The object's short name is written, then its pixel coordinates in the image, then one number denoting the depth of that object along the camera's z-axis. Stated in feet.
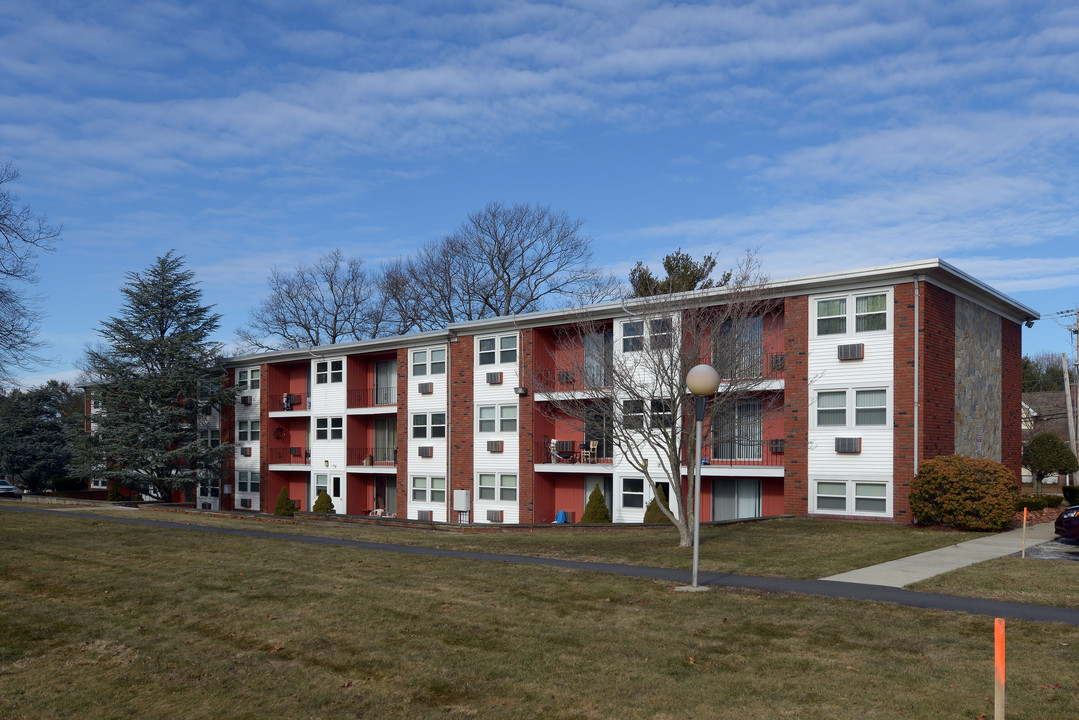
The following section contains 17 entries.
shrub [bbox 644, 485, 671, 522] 89.71
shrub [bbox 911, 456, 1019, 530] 67.46
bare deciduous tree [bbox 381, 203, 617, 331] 173.27
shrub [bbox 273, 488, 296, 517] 120.88
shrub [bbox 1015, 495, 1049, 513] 84.81
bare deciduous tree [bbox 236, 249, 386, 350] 193.98
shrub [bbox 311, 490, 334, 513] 128.47
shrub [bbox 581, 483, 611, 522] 96.02
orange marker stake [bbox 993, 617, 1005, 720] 16.26
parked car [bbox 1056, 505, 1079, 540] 55.26
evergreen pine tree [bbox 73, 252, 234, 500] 141.08
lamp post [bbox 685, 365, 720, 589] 39.01
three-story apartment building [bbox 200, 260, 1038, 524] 77.30
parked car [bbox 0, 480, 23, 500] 150.76
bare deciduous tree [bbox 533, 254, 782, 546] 58.54
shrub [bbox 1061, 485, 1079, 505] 100.22
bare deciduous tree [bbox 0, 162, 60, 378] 75.41
